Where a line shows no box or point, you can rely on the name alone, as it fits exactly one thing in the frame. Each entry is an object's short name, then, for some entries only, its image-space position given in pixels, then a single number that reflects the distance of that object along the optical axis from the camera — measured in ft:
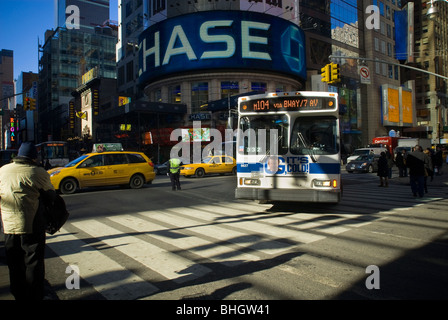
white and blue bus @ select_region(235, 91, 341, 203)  27.45
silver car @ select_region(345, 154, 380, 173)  83.56
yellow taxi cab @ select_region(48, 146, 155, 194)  45.80
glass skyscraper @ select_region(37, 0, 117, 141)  312.50
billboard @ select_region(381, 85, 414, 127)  202.49
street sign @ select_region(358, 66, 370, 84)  104.06
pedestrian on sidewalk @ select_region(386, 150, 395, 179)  57.57
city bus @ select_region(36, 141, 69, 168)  108.36
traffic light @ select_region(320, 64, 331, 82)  56.07
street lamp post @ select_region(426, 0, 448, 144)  50.30
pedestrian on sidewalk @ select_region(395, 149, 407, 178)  66.13
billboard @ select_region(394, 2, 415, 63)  193.91
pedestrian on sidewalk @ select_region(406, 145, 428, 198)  38.17
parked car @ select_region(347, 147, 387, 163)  88.88
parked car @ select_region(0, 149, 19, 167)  125.06
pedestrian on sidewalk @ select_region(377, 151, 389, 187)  50.52
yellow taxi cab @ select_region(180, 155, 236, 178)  75.31
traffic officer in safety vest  49.34
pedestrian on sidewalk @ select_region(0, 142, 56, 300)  11.26
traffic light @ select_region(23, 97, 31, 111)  86.51
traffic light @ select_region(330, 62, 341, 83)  55.72
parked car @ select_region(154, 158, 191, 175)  91.40
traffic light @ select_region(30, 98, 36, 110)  88.95
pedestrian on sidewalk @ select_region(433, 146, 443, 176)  66.49
